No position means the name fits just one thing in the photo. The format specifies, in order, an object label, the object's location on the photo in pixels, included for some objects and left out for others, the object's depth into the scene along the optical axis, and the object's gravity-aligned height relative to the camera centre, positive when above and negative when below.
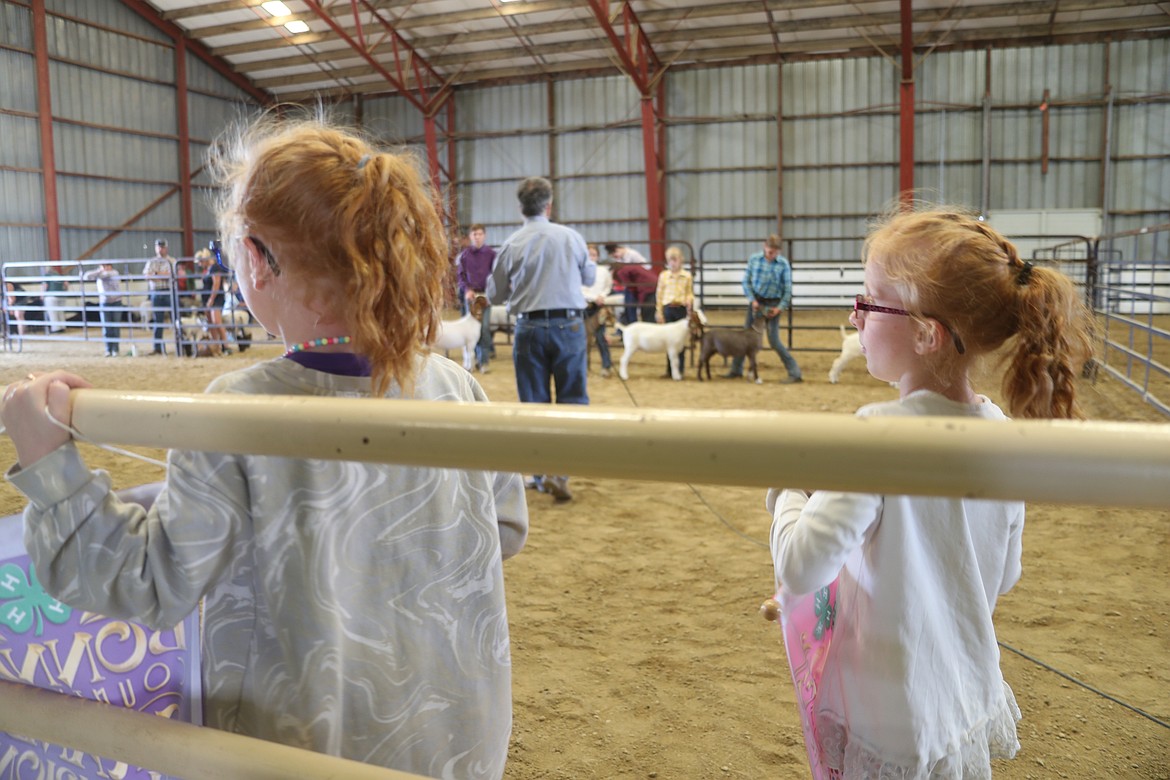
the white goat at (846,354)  9.62 -0.57
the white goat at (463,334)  10.61 -0.33
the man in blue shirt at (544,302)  5.00 +0.01
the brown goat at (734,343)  9.71 -0.44
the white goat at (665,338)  10.12 -0.39
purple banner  1.15 -0.45
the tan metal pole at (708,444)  0.62 -0.11
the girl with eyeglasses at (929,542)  1.17 -0.31
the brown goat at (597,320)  10.58 -0.20
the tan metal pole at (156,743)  0.86 -0.43
